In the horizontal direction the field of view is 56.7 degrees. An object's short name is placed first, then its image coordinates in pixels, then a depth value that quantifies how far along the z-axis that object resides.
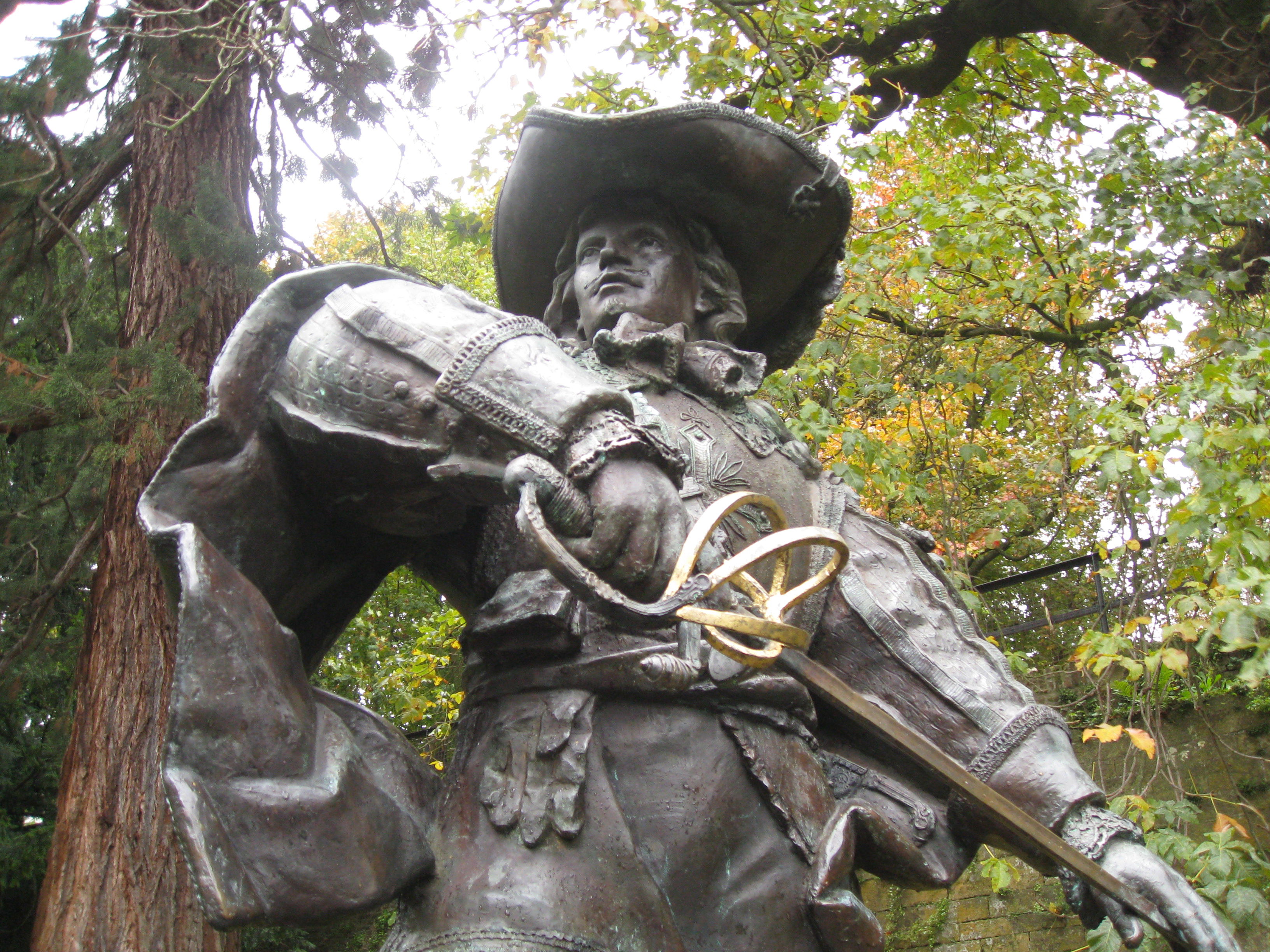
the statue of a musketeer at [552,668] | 1.61
